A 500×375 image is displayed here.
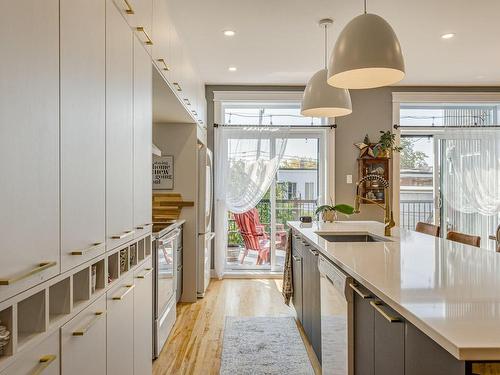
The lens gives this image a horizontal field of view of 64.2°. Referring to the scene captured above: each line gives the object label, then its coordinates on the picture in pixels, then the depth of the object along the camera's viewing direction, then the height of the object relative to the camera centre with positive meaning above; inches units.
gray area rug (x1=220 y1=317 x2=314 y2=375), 102.8 -45.7
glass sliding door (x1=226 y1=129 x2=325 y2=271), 212.5 -5.9
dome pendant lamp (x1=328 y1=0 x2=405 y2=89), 79.2 +28.9
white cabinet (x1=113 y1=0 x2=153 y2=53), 67.9 +32.8
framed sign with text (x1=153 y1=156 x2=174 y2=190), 165.6 +9.1
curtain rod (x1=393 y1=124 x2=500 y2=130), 209.0 +34.2
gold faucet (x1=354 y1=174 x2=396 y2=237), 111.0 -7.5
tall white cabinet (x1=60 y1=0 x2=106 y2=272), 45.8 +7.8
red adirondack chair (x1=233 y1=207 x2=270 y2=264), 211.6 -23.0
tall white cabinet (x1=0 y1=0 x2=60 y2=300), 34.2 +4.5
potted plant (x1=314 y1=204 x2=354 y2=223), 136.1 -7.3
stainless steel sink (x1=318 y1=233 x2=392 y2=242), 125.6 -14.7
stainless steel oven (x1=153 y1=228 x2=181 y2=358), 111.5 -29.5
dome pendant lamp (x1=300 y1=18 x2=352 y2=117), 119.0 +28.1
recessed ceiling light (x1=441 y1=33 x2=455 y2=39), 141.6 +55.8
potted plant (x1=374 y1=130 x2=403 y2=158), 199.5 +23.0
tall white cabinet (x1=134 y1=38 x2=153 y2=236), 76.4 +10.5
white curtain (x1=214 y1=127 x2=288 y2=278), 206.4 +12.0
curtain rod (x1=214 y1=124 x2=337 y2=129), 206.5 +34.0
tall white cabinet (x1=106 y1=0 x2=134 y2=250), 60.8 +10.1
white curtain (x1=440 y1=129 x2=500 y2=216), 207.2 +10.5
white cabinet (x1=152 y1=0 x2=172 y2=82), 93.2 +38.6
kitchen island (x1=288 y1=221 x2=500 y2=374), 36.7 -12.9
